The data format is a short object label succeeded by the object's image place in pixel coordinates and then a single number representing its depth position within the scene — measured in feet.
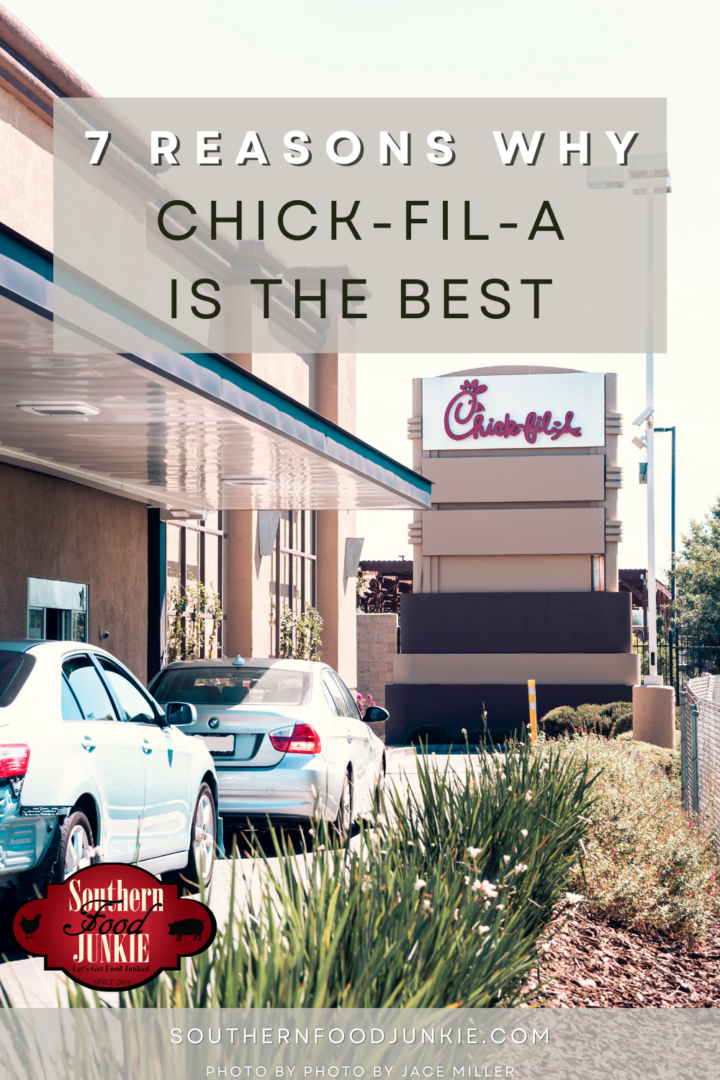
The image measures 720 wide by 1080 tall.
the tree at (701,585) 152.76
